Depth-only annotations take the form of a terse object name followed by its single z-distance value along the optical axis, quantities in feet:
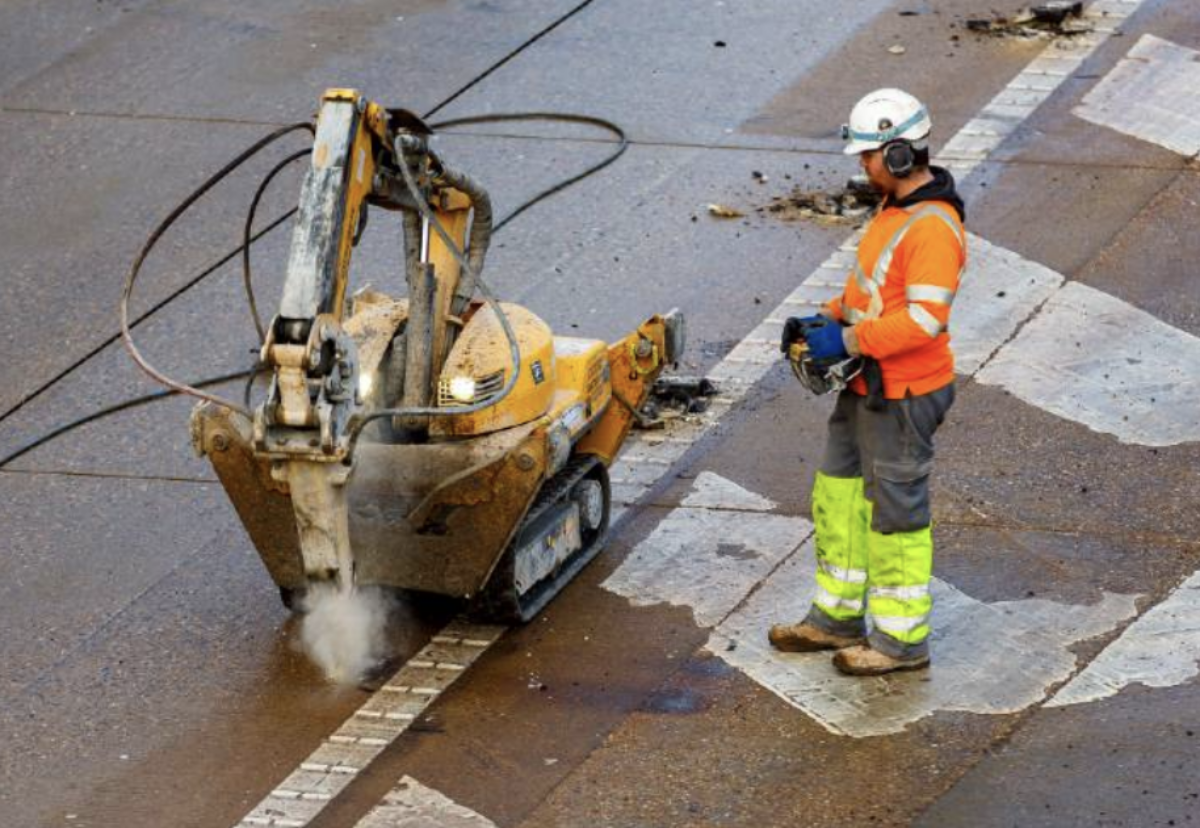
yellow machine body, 50.19
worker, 52.80
